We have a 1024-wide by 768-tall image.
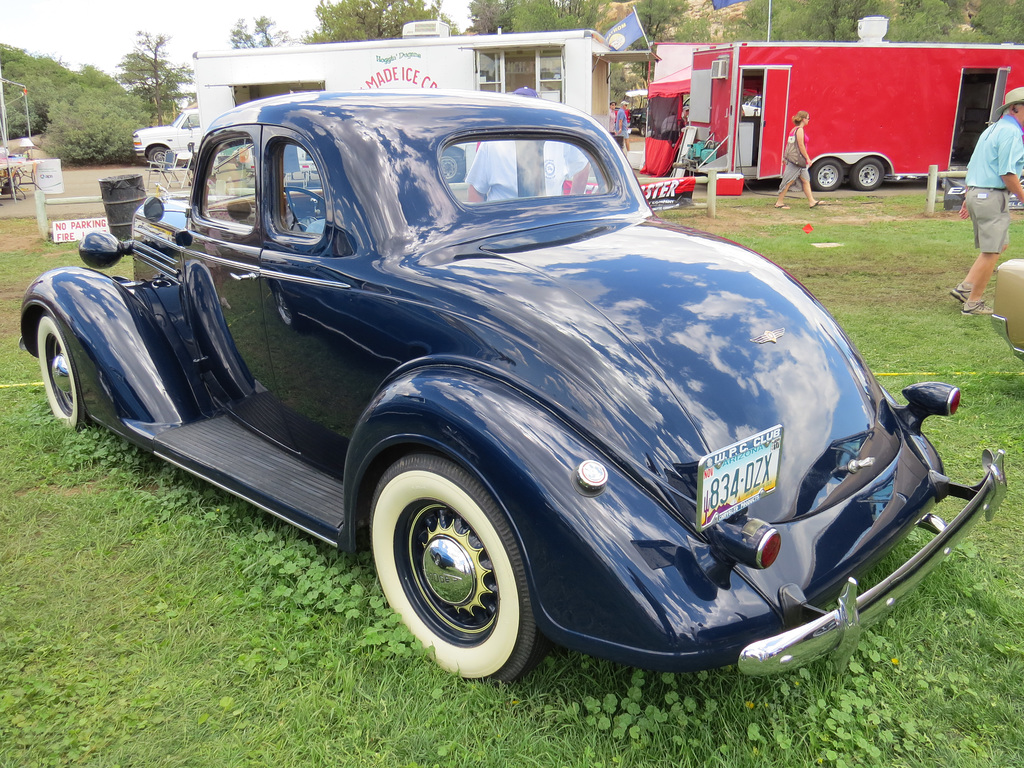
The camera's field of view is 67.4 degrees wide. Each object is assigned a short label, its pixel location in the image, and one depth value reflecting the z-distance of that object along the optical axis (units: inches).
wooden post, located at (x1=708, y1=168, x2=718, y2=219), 489.4
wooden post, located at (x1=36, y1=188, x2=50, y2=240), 446.9
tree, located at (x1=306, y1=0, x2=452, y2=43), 1978.3
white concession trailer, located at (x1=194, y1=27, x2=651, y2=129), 573.0
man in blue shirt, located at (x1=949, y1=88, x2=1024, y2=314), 240.1
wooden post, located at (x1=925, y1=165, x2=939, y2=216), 498.6
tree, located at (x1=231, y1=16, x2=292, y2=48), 2502.5
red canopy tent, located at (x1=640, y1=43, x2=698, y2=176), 740.6
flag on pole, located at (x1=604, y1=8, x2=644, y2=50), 890.1
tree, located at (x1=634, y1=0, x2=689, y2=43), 2437.3
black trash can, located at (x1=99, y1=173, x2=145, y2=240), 410.3
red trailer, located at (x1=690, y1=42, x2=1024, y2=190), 608.1
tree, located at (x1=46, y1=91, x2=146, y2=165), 1198.3
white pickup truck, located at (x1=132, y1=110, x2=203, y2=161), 945.5
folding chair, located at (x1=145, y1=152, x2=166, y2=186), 808.3
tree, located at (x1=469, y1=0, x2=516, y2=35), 2456.9
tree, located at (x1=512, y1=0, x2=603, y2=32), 2102.6
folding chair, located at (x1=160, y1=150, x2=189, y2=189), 707.4
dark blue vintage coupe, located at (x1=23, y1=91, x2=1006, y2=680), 80.4
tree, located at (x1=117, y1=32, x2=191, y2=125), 1975.9
